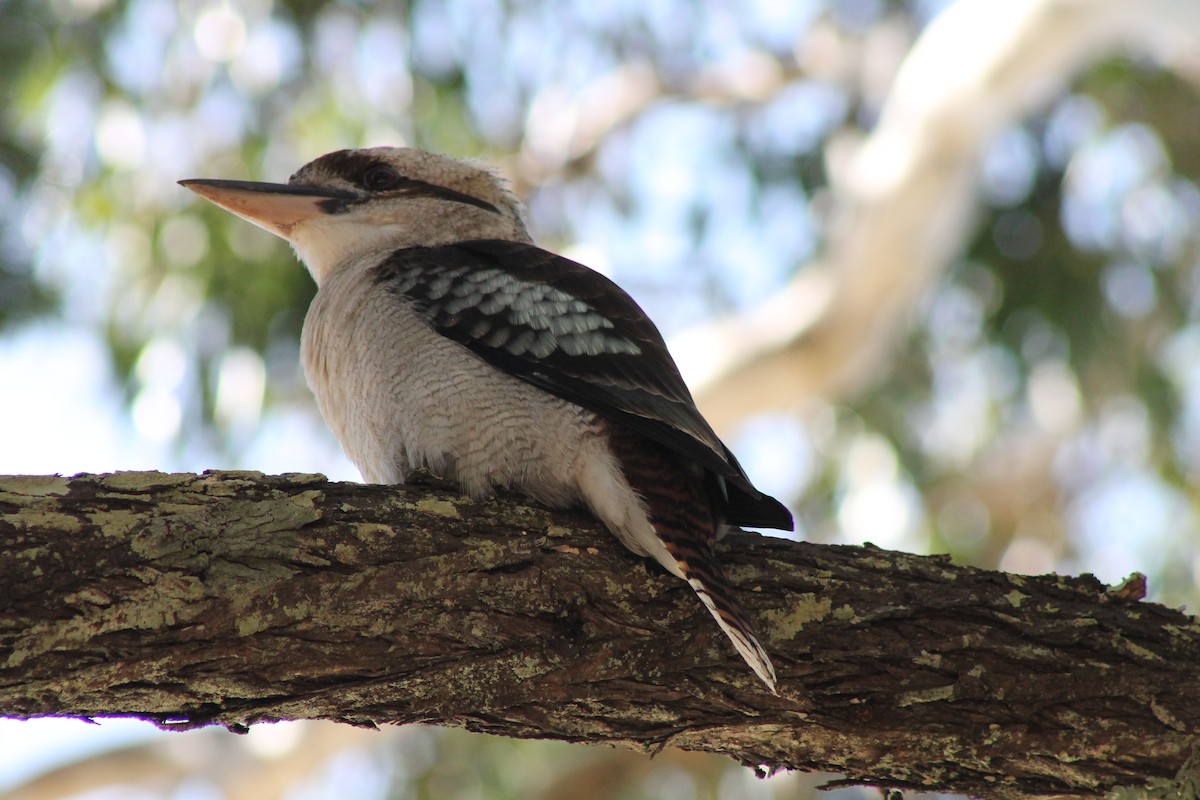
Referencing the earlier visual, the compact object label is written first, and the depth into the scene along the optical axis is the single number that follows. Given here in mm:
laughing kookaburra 4945
